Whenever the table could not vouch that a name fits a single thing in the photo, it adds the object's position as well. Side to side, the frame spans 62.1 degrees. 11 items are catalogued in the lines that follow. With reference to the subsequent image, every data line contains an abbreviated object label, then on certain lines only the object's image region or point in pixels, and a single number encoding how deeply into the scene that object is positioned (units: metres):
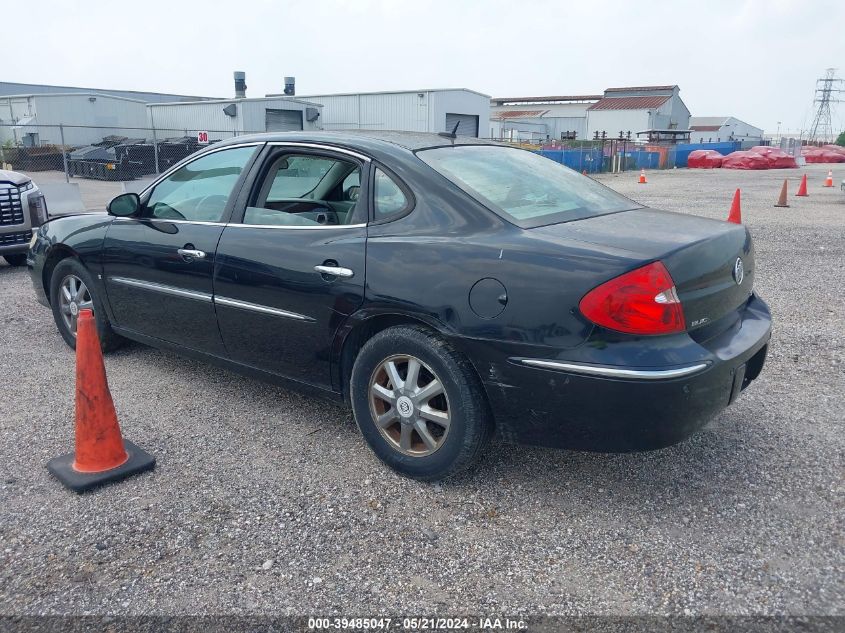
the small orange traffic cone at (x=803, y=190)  18.77
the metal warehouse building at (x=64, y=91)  52.91
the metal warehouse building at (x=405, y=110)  33.50
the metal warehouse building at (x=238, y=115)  32.33
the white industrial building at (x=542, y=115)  56.25
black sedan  2.68
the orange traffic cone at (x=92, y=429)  3.21
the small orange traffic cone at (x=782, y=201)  15.92
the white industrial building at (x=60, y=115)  31.66
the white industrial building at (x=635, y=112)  61.53
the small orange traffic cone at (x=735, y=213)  10.62
